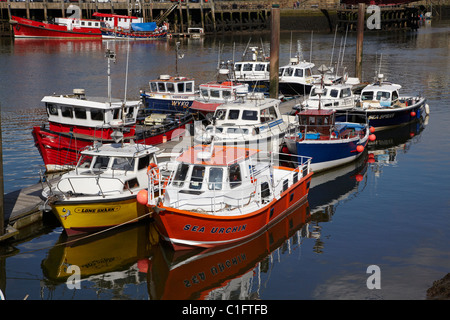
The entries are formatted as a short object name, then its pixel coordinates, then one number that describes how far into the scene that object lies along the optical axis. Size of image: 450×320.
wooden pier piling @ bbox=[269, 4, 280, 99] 31.02
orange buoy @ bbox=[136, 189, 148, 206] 17.16
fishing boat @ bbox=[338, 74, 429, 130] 32.41
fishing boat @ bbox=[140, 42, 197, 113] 33.75
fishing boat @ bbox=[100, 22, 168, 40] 83.38
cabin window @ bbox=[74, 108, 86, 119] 24.64
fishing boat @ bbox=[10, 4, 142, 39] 80.25
